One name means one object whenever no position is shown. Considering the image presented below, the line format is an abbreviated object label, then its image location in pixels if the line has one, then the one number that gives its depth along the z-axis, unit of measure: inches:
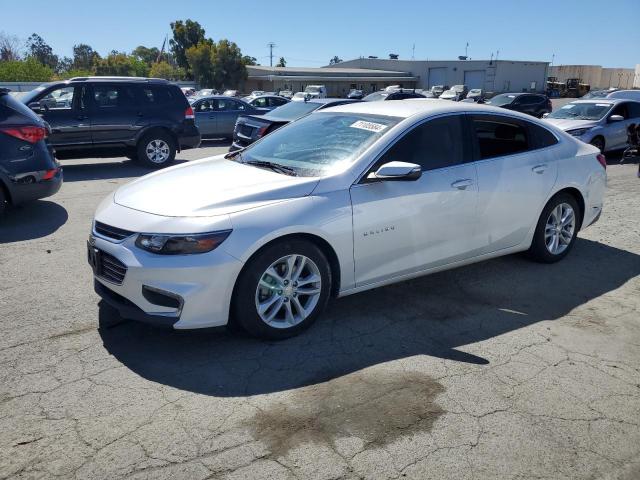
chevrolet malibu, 140.6
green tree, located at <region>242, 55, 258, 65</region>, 2663.4
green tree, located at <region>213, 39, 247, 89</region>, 2573.8
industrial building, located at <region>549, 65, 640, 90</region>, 3457.2
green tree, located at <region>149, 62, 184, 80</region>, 3107.8
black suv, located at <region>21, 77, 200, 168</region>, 416.2
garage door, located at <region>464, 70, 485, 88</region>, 2829.7
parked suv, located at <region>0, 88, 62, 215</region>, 262.6
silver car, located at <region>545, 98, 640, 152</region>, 512.4
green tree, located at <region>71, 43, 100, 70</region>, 4331.7
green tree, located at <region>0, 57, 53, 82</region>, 2066.8
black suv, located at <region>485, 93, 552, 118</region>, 923.4
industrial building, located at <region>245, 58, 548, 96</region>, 2637.8
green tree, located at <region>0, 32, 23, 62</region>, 2901.1
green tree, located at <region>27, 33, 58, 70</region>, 4429.1
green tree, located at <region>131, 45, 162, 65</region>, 4940.5
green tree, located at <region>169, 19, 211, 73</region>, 2940.5
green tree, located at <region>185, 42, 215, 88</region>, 2576.3
